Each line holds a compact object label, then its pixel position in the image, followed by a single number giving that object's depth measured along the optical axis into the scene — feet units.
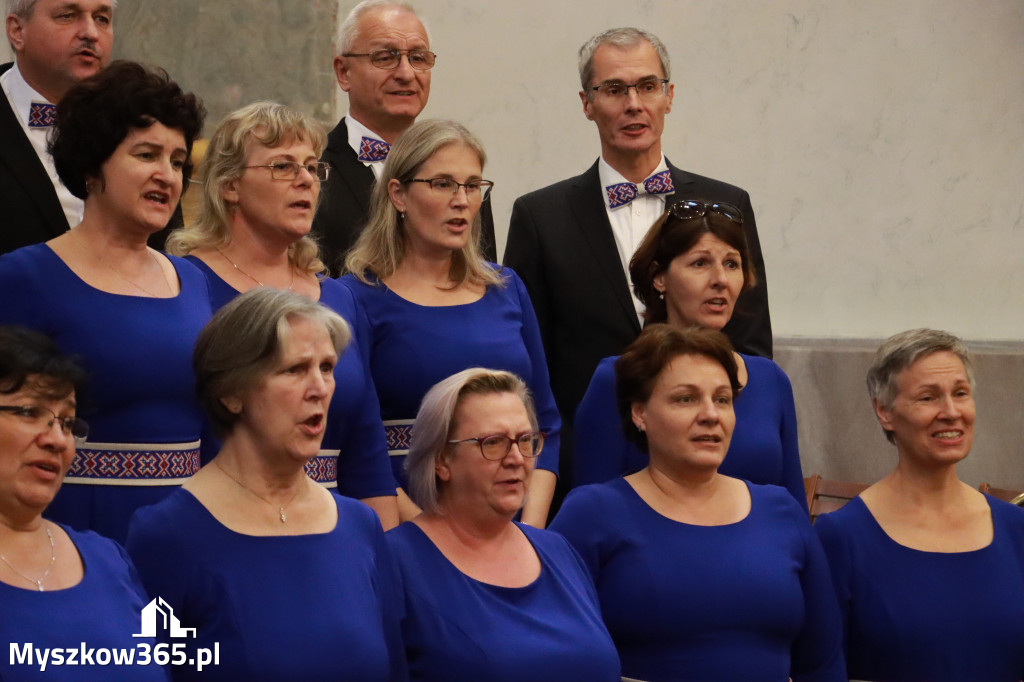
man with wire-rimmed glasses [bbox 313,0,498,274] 25.76
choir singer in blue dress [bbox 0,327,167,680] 14.74
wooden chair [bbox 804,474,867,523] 34.60
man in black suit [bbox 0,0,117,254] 22.20
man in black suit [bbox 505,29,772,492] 25.82
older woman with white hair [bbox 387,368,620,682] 17.83
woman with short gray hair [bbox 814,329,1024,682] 20.88
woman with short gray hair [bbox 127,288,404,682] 16.02
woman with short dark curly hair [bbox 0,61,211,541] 18.15
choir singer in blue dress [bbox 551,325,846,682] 19.66
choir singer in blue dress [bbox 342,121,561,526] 22.08
